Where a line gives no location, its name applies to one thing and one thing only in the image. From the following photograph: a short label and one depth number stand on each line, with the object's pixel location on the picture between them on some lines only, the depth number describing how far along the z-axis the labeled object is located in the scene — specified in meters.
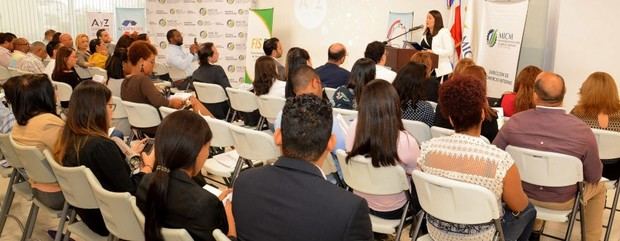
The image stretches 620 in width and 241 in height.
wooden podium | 6.46
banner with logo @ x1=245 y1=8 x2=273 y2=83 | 9.09
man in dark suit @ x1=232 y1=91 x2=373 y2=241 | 1.39
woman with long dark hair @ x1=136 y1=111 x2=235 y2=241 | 1.74
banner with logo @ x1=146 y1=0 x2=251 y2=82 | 9.65
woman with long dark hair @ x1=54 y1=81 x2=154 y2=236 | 2.42
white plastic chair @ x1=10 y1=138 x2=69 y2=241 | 2.57
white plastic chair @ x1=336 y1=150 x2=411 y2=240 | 2.57
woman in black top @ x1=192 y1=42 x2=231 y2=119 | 5.73
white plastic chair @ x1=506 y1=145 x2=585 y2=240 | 2.63
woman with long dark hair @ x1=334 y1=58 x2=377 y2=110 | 4.03
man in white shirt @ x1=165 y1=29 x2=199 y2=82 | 7.71
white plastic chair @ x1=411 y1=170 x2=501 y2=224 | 2.08
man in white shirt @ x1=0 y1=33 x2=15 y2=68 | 7.52
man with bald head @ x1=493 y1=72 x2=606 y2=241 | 2.77
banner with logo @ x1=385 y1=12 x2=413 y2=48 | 7.87
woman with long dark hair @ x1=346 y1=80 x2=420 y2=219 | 2.57
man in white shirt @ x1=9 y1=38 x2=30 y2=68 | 7.78
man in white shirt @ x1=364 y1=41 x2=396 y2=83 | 5.29
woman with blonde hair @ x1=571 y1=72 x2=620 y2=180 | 3.46
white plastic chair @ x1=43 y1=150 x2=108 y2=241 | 2.25
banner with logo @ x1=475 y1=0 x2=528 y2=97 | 6.05
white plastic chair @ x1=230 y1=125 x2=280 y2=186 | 3.15
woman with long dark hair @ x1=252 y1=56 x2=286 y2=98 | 4.78
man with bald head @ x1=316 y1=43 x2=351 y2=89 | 5.41
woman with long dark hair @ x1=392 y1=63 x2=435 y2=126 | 3.59
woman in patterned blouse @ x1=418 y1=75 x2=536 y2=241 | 2.20
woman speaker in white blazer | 6.41
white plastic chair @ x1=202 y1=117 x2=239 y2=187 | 3.43
